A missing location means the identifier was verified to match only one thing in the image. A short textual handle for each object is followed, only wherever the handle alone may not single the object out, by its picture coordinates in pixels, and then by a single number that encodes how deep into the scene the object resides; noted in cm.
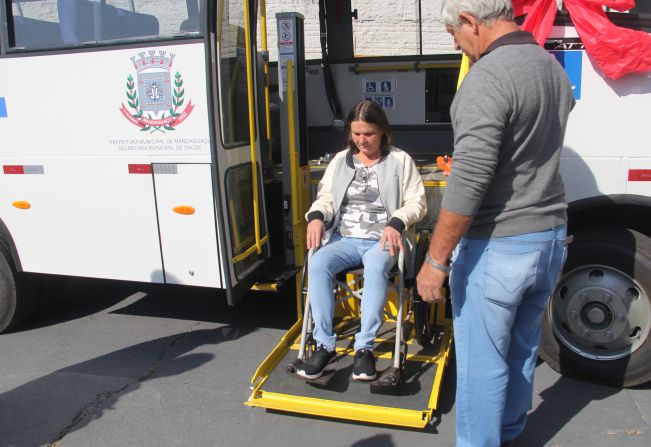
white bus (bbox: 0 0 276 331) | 338
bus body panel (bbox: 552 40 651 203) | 301
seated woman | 315
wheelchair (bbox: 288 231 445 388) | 314
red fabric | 287
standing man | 202
